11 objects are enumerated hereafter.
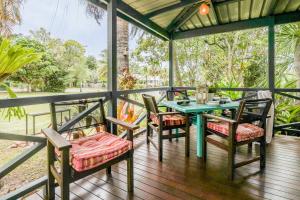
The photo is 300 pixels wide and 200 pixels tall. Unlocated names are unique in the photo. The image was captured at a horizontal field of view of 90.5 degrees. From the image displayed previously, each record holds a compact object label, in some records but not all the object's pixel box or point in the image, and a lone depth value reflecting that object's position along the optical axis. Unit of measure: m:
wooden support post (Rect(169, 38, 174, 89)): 4.03
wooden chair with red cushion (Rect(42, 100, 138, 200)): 1.15
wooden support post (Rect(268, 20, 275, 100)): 3.16
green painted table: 1.90
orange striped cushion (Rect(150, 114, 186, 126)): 2.19
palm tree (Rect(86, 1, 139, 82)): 3.64
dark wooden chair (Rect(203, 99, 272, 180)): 1.65
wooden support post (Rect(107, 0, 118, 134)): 2.31
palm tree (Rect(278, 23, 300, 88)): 3.39
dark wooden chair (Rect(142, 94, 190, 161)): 2.09
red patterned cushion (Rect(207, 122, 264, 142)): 1.71
